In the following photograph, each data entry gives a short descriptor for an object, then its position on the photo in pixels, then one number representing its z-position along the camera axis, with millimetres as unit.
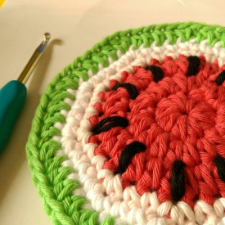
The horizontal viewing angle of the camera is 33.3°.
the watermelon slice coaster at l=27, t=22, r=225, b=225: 113
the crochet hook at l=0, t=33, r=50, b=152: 137
